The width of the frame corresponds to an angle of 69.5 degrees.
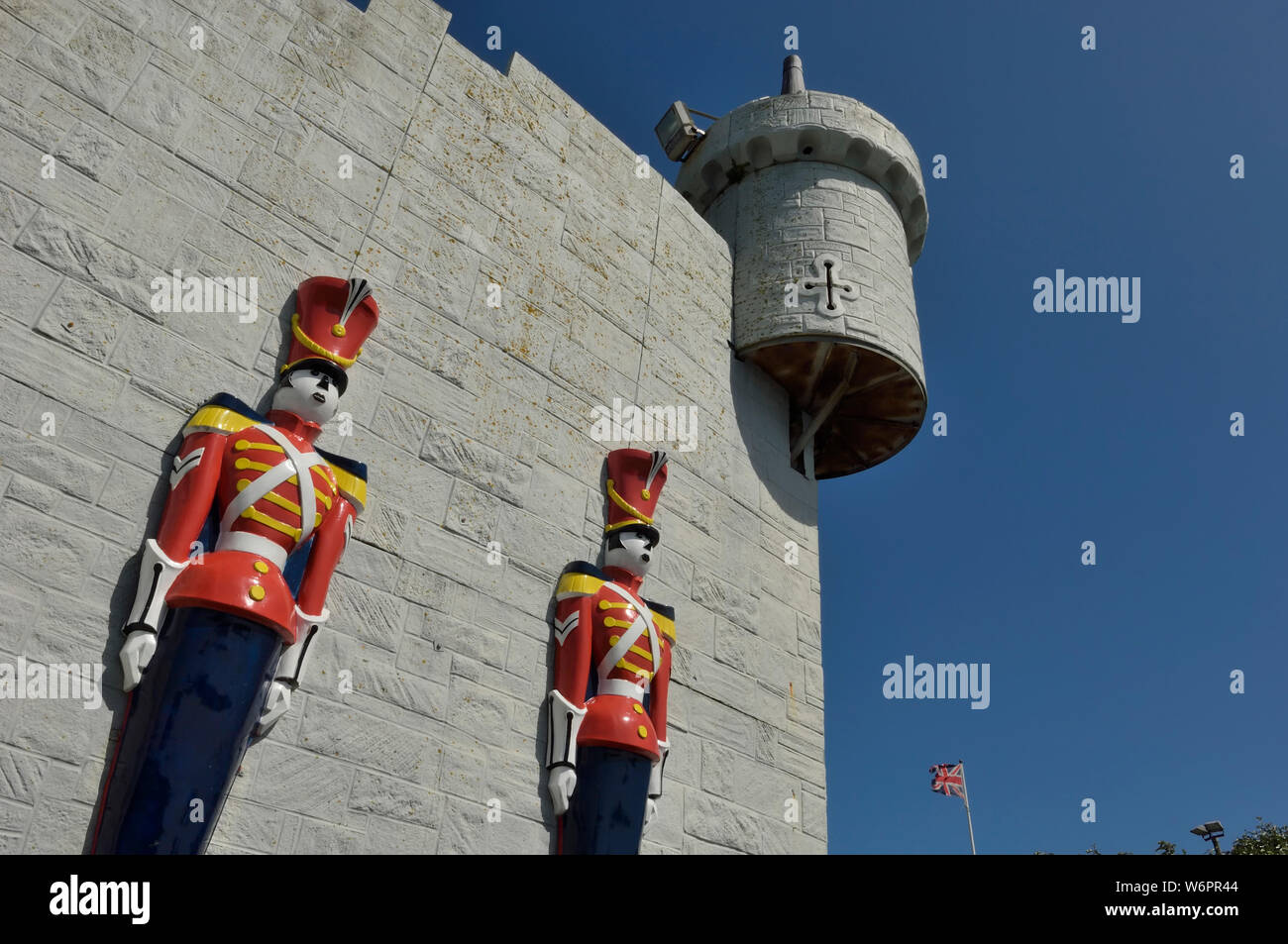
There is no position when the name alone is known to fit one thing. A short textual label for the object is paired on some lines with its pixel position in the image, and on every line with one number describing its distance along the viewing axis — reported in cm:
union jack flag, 1752
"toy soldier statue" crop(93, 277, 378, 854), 334
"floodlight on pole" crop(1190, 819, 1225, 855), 1947
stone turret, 753
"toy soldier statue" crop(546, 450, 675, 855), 471
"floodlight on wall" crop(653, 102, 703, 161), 945
